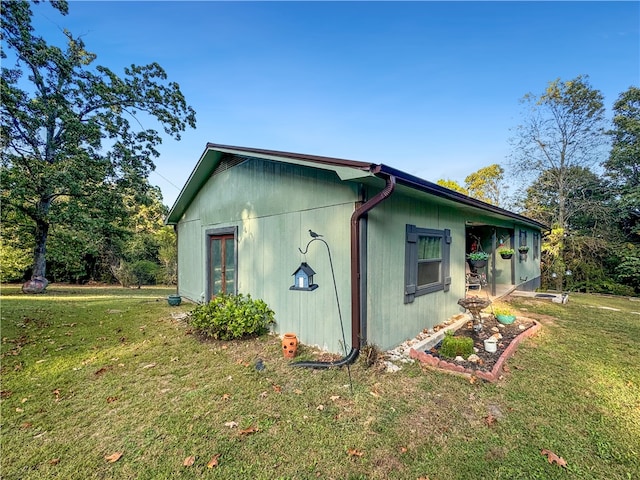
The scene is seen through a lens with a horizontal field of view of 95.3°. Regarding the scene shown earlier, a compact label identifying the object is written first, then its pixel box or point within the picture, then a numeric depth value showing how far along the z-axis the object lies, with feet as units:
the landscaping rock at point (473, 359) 12.72
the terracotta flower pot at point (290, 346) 13.76
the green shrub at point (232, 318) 16.28
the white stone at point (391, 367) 12.31
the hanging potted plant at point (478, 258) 19.80
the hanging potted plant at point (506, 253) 26.44
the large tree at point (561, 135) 45.52
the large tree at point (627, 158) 45.29
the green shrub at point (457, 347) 13.08
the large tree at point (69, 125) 31.48
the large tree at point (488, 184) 63.87
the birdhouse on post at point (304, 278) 14.29
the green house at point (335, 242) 13.03
